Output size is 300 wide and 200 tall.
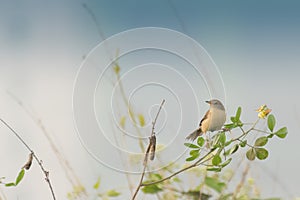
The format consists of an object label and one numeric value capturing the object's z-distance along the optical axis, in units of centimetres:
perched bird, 818
